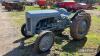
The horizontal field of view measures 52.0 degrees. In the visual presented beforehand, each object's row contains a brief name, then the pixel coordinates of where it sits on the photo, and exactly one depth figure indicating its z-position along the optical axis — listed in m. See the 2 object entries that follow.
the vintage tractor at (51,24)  3.86
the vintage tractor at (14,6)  12.14
